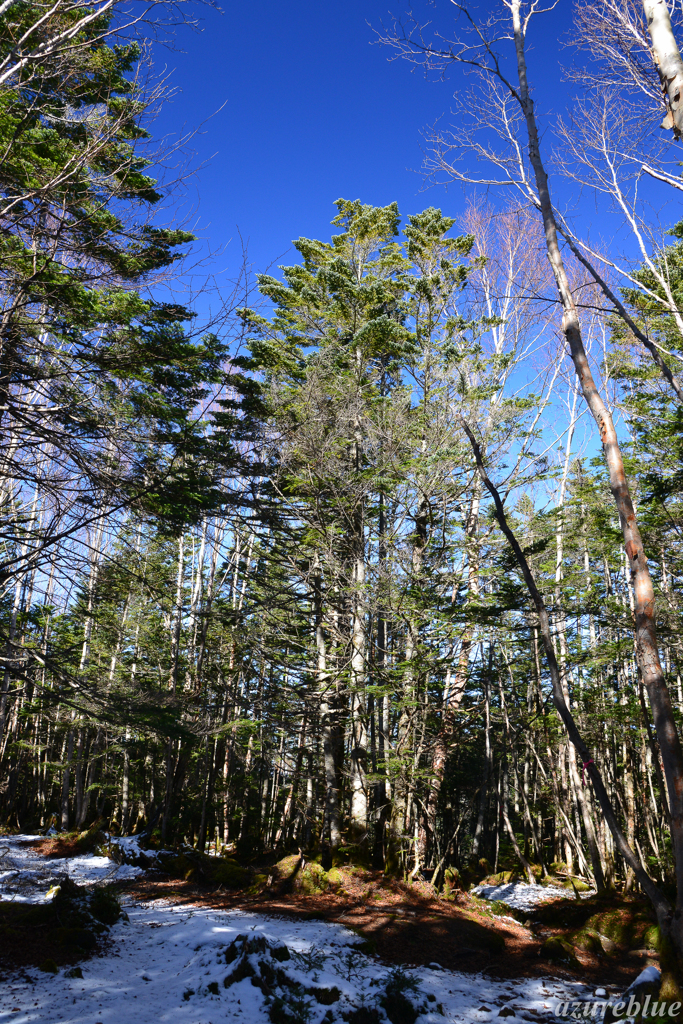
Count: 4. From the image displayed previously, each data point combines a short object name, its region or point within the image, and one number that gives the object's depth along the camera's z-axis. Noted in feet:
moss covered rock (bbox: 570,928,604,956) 25.11
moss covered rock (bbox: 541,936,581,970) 23.56
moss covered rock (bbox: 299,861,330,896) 32.04
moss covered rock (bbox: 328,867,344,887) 32.32
